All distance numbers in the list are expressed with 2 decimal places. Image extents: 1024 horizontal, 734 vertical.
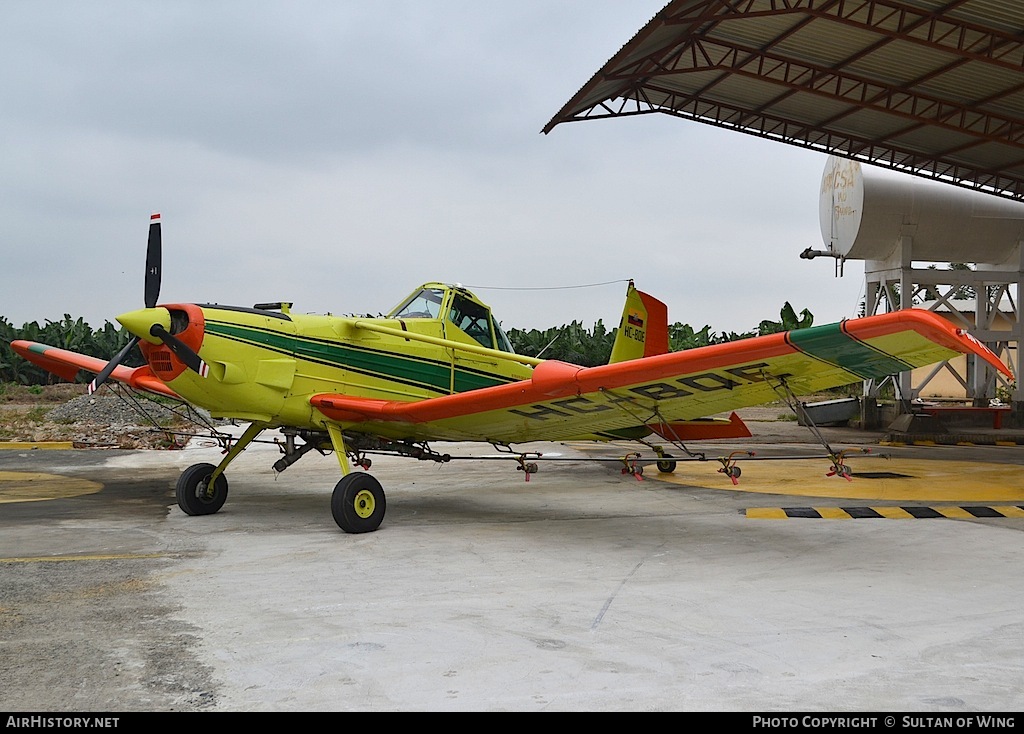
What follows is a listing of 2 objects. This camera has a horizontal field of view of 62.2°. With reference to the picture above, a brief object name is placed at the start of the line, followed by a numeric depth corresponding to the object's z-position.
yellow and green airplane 6.18
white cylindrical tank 21.91
